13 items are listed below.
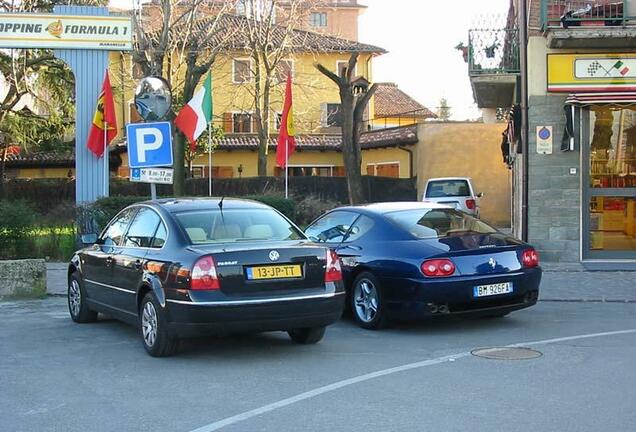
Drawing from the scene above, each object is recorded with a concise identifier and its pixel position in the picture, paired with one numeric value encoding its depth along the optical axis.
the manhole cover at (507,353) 7.67
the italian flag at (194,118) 17.34
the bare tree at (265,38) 33.66
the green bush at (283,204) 17.47
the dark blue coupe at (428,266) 8.73
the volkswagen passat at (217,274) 7.25
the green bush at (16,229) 15.56
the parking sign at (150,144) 11.98
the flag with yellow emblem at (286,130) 19.78
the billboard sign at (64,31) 18.03
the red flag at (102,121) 18.47
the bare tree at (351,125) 27.08
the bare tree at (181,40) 24.59
